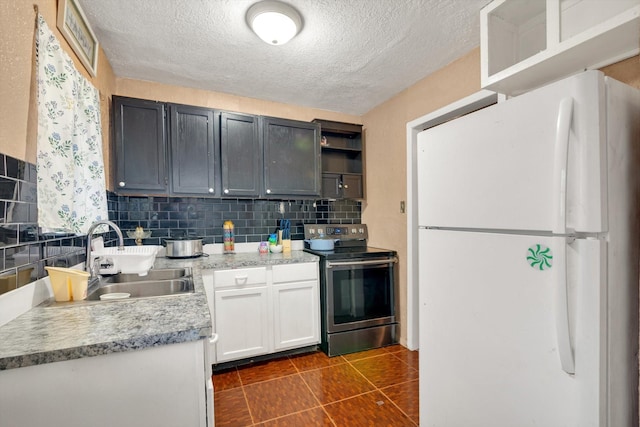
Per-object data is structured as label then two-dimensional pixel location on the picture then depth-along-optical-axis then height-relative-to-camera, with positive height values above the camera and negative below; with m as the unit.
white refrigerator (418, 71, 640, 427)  0.87 -0.17
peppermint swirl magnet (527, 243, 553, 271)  0.94 -0.16
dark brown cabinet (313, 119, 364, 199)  3.07 +0.59
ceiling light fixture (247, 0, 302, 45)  1.58 +1.09
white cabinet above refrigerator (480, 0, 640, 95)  1.15 +0.77
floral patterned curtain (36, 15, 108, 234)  1.17 +0.35
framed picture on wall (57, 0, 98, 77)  1.38 +0.98
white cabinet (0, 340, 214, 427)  0.76 -0.49
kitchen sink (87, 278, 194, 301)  1.53 -0.40
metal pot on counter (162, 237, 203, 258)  2.39 -0.28
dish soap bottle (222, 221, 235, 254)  2.75 -0.22
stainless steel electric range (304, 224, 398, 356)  2.49 -0.78
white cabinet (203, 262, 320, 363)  2.24 -0.78
